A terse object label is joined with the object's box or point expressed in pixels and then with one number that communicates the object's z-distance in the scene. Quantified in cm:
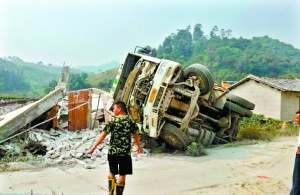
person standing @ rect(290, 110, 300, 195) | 548
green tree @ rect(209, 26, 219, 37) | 9851
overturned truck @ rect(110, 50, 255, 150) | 984
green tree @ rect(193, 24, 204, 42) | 9569
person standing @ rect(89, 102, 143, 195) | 530
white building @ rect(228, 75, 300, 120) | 2667
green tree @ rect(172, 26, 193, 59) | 8112
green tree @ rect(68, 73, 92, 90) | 4684
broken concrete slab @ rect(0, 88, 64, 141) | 934
